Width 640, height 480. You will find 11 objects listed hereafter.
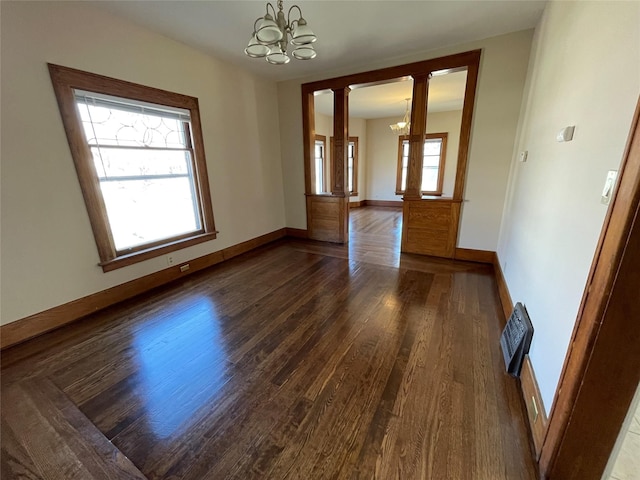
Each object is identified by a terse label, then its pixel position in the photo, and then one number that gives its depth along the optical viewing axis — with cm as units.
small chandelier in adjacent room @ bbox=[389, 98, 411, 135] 561
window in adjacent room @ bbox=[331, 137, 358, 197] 746
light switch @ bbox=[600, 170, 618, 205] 93
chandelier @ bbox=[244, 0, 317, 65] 182
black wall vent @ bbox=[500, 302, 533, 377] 156
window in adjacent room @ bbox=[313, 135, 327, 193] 679
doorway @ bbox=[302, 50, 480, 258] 320
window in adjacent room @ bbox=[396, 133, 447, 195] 700
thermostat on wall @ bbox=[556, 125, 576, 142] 135
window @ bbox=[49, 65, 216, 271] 229
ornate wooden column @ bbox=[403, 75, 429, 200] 332
